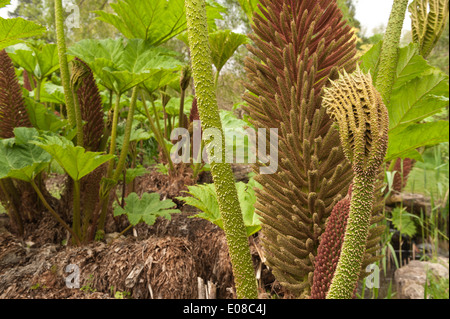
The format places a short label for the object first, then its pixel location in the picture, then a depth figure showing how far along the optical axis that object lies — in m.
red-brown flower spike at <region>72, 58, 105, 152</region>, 0.70
